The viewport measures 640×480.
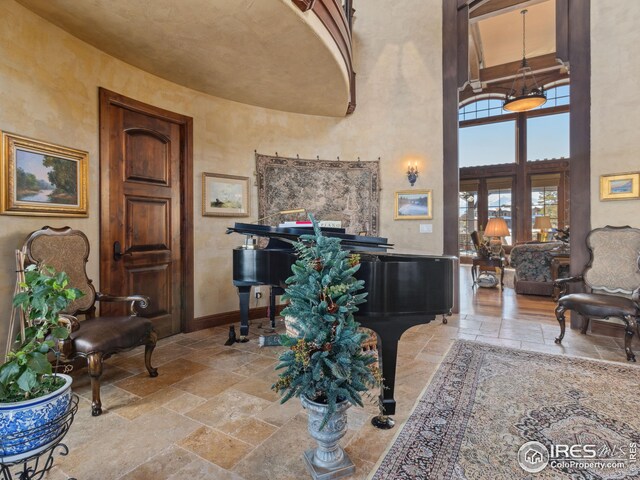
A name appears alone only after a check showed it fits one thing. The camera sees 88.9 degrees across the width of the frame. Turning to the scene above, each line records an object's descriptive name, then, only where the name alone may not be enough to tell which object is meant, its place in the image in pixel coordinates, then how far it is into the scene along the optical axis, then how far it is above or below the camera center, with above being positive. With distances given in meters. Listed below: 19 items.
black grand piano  1.95 -0.37
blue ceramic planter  1.15 -0.69
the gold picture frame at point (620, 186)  3.64 +0.57
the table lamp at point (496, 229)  6.86 +0.15
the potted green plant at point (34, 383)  1.16 -0.57
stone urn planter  1.57 -1.03
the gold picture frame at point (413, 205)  4.81 +0.47
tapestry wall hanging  4.82 +0.70
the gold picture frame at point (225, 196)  4.11 +0.55
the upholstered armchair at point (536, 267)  5.68 -0.55
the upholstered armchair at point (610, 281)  3.16 -0.52
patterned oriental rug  1.67 -1.18
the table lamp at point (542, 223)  8.52 +0.34
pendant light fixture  6.39 +2.72
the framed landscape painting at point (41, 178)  2.44 +0.49
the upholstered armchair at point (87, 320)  2.22 -0.65
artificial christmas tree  1.54 -0.54
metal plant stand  1.16 -0.76
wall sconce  4.86 +0.95
